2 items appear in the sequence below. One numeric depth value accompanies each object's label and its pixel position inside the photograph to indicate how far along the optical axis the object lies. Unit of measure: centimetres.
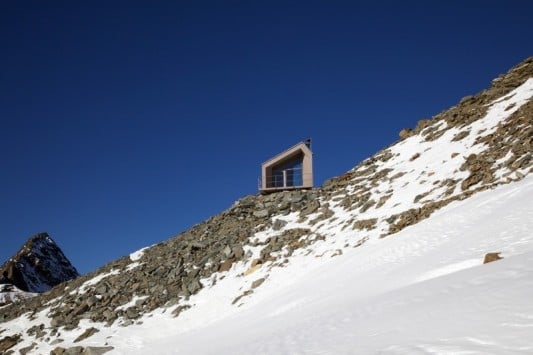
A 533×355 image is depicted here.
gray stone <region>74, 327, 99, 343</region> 2286
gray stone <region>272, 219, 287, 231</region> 2756
